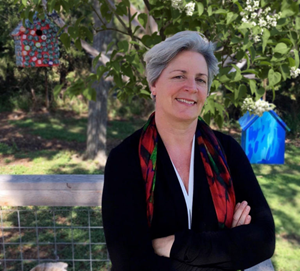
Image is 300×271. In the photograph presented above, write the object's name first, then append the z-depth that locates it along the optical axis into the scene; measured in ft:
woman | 5.17
